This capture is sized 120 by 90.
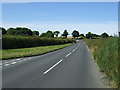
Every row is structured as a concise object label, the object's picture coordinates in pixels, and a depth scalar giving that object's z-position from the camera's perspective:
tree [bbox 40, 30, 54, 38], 140.02
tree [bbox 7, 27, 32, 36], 111.03
